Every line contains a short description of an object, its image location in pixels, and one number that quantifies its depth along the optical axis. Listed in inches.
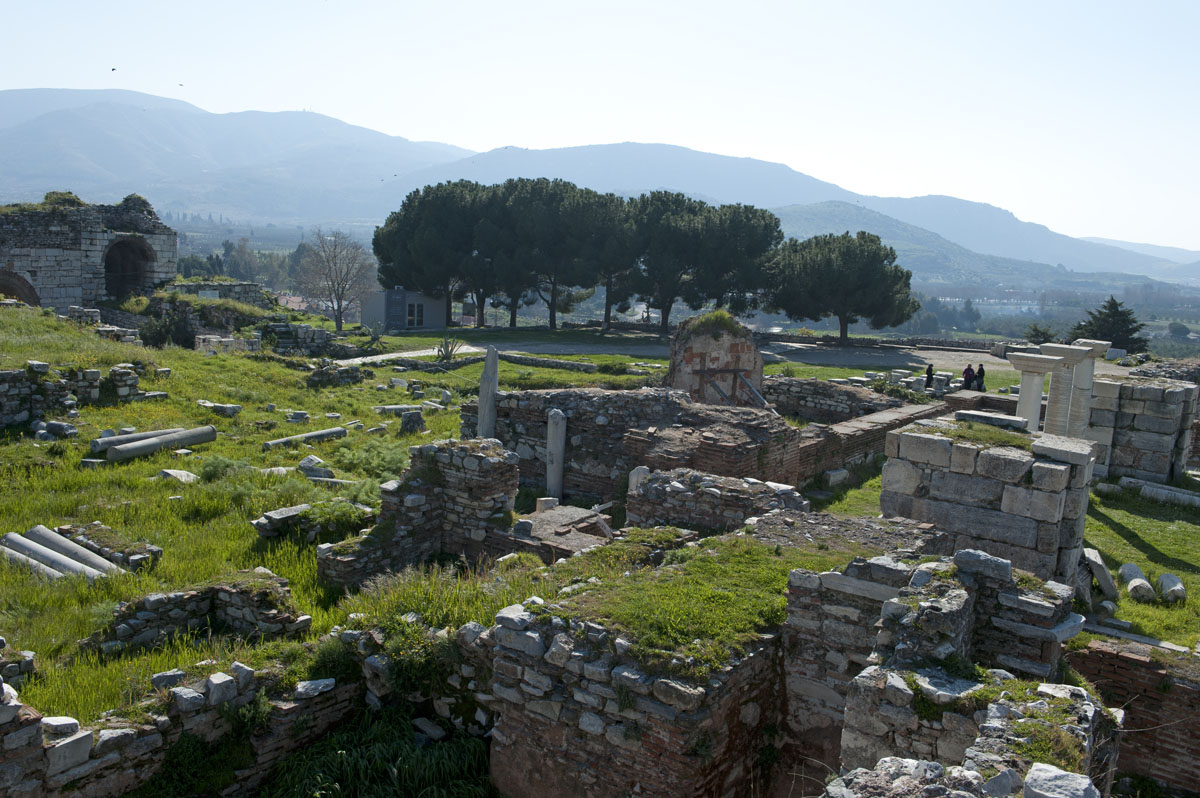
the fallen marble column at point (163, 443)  603.3
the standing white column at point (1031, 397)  624.9
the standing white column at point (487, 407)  669.3
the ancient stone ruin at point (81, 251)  1247.3
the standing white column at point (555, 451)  609.6
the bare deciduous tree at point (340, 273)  2014.0
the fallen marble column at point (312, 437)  693.3
